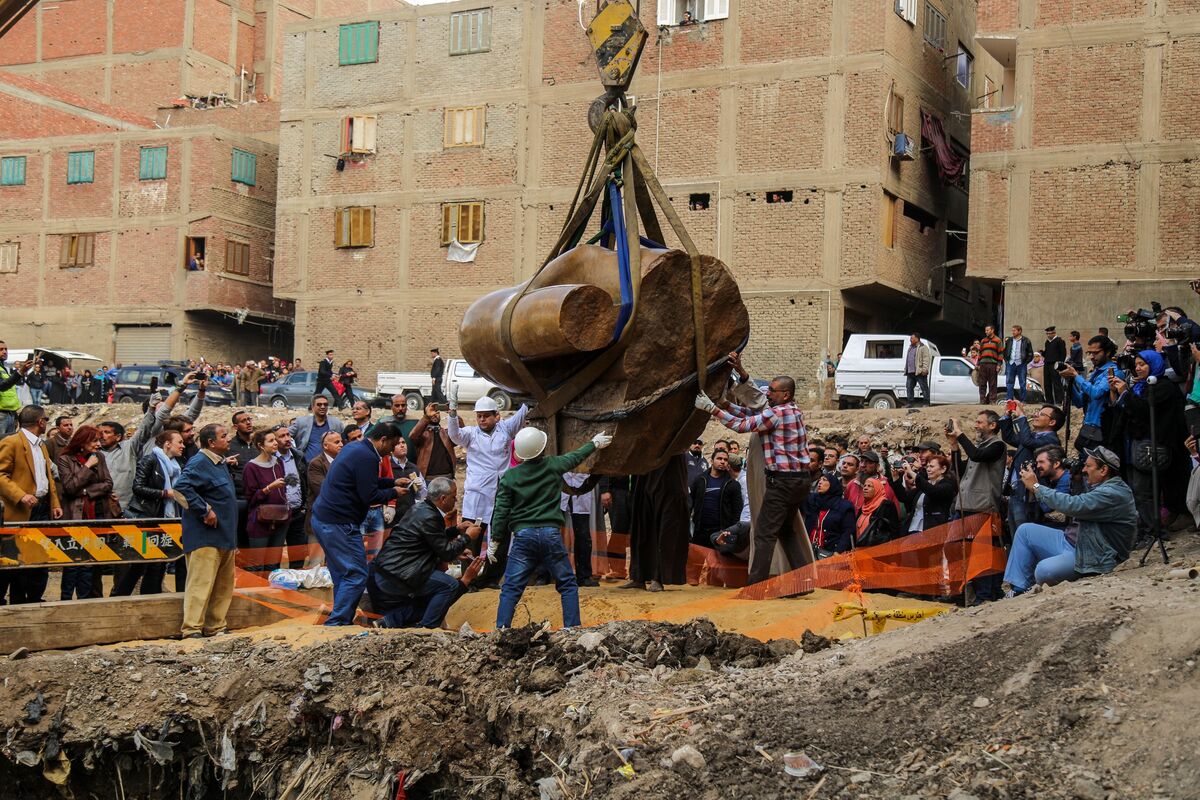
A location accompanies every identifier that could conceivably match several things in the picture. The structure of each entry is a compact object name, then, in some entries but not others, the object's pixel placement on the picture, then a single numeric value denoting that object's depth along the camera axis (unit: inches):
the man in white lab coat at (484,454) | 452.1
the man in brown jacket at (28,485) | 397.4
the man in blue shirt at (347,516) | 380.5
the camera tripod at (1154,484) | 367.2
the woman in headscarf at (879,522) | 454.3
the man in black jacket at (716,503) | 472.7
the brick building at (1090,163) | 1098.1
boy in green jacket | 343.0
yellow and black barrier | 372.5
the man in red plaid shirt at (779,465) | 403.9
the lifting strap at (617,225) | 352.5
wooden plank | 355.9
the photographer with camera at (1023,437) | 417.1
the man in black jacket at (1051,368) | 906.1
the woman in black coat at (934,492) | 432.8
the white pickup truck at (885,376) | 1017.5
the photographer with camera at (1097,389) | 468.8
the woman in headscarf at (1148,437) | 438.9
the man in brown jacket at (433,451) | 530.9
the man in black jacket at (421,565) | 377.1
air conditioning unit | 1253.7
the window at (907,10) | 1266.9
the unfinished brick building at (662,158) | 1256.2
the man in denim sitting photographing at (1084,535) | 332.2
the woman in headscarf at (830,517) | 450.9
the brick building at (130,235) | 1642.5
